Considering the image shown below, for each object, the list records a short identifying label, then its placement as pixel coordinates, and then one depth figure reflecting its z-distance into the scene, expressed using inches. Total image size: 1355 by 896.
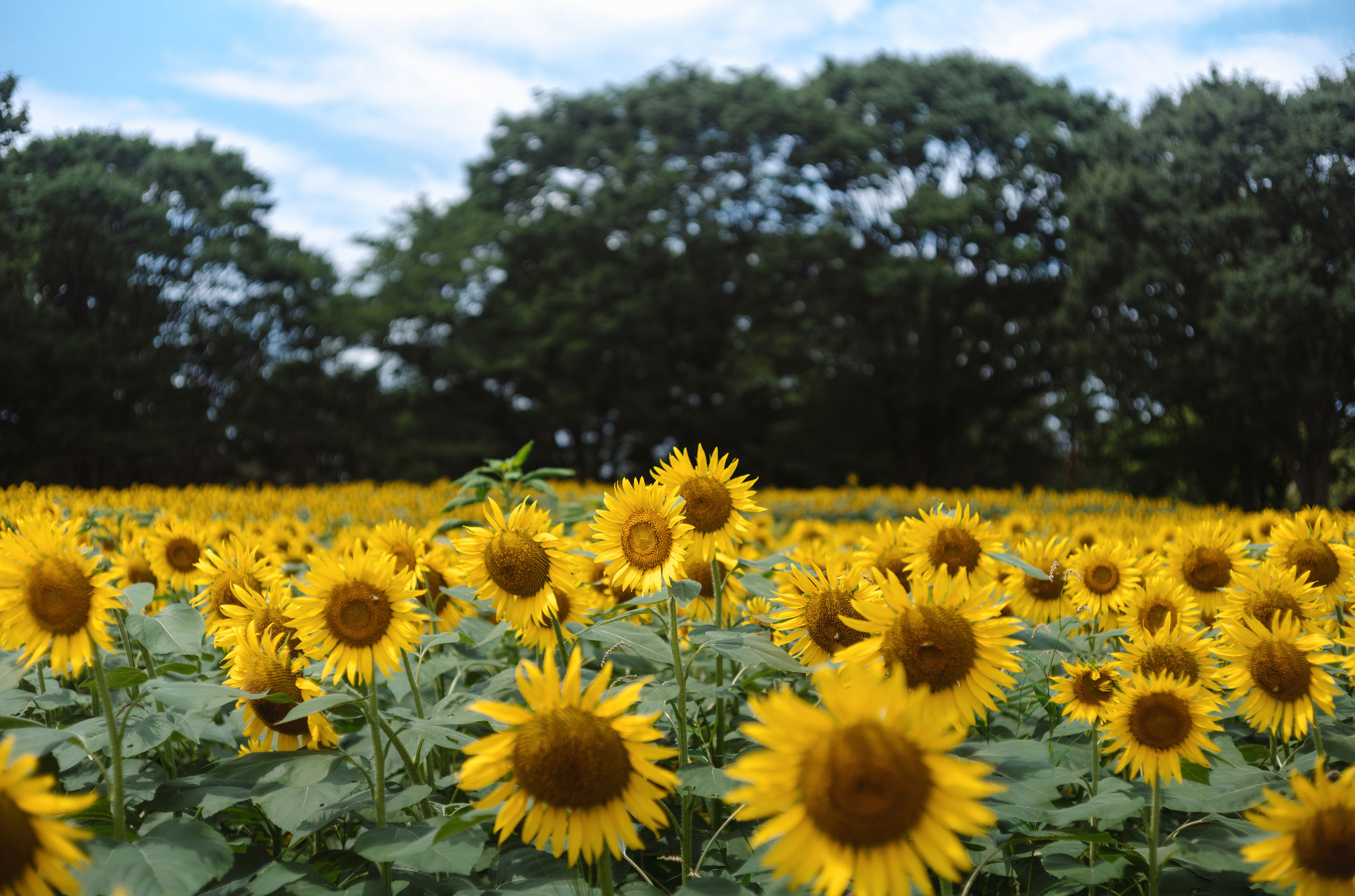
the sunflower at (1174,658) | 91.9
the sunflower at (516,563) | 95.8
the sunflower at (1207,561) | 129.0
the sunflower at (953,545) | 100.7
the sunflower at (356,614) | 85.0
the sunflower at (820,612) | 89.4
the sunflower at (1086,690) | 91.1
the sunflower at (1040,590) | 128.1
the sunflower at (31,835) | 48.9
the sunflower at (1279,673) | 88.6
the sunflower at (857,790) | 51.1
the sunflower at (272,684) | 87.3
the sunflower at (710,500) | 94.7
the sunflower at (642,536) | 90.4
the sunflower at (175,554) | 141.1
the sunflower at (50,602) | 75.0
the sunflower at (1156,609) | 104.0
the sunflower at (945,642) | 70.1
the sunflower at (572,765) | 62.6
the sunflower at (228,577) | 108.0
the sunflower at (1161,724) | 82.5
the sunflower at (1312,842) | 56.9
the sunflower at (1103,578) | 123.3
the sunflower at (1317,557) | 120.1
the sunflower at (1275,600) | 100.4
